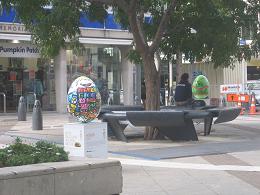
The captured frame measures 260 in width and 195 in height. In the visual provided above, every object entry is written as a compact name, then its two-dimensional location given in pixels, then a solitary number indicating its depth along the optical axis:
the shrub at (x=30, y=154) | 6.51
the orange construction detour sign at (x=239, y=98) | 27.97
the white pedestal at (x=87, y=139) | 8.88
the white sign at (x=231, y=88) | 29.16
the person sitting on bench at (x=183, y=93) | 17.11
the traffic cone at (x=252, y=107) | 27.14
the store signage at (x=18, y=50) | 27.02
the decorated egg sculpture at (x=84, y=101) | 8.95
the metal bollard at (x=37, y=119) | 18.42
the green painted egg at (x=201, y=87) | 20.33
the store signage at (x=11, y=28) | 25.95
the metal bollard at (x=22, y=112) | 22.62
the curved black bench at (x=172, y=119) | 13.59
